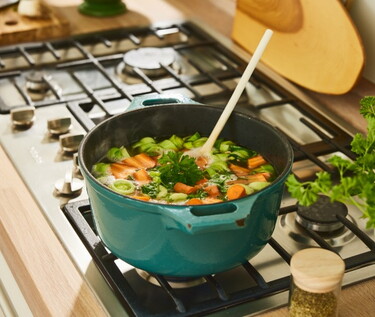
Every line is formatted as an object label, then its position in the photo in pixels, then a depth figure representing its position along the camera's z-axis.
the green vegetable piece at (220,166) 1.37
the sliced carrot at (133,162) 1.38
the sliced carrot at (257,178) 1.36
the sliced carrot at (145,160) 1.39
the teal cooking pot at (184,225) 1.19
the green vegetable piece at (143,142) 1.42
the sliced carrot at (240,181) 1.36
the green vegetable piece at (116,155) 1.39
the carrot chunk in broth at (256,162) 1.39
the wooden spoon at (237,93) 1.38
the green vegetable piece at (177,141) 1.42
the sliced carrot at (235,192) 1.31
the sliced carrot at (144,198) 1.29
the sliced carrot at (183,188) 1.32
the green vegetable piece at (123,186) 1.33
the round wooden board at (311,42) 1.72
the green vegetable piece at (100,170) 1.37
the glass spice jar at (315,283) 1.20
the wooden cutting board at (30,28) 1.99
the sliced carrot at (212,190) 1.32
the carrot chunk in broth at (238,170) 1.38
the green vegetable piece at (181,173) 1.33
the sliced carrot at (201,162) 1.38
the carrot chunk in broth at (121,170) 1.37
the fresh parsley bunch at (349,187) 1.16
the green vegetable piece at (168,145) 1.41
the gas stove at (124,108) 1.32
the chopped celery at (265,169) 1.37
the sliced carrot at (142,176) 1.35
